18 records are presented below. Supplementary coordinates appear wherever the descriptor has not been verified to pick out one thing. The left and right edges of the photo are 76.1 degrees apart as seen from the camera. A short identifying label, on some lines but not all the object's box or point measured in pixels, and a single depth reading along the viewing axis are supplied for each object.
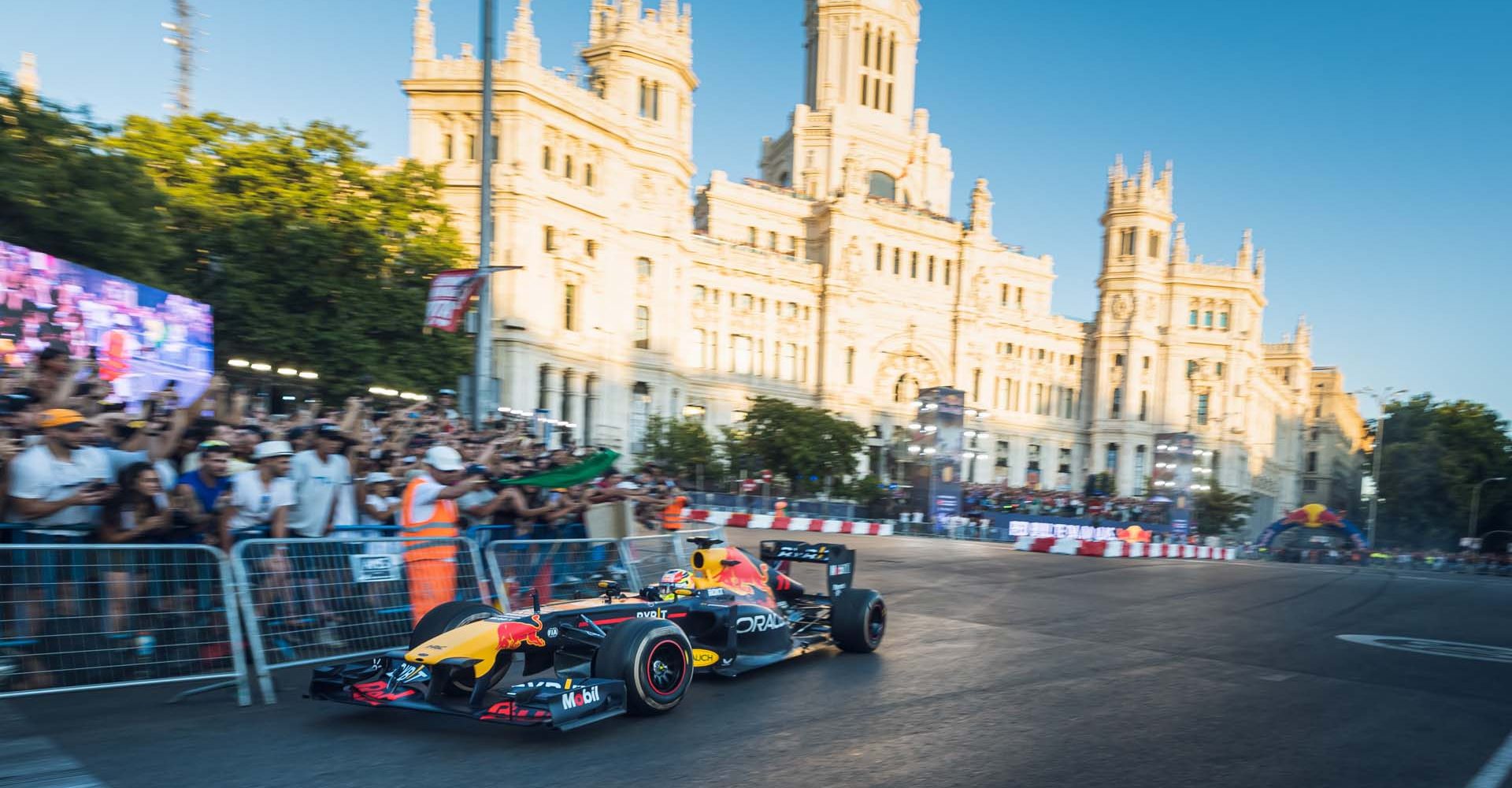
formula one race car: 5.82
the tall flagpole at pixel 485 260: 14.86
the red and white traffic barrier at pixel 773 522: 31.03
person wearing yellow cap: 6.52
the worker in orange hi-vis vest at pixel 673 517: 15.82
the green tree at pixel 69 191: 17.94
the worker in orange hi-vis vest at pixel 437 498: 8.77
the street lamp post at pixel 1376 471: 68.00
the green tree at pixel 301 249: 25.88
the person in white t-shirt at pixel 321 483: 8.55
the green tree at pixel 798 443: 49.62
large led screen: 13.68
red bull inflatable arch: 45.62
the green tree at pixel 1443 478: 70.88
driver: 7.82
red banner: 15.35
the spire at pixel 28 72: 32.38
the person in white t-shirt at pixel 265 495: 7.70
